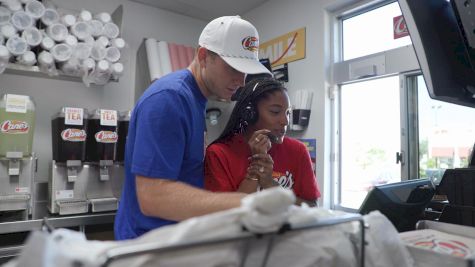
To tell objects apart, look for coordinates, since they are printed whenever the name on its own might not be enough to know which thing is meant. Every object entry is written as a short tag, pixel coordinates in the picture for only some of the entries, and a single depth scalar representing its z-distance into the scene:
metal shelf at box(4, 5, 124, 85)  2.75
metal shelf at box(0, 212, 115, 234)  1.96
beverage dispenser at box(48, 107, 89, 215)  2.17
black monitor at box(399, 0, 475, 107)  0.94
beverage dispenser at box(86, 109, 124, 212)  2.29
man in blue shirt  0.84
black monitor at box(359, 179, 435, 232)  0.93
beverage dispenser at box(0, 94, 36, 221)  1.97
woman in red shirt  1.22
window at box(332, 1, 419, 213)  2.53
